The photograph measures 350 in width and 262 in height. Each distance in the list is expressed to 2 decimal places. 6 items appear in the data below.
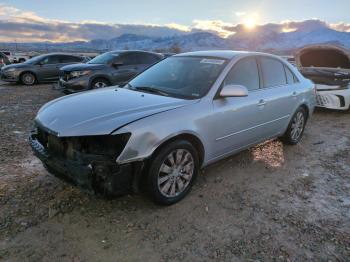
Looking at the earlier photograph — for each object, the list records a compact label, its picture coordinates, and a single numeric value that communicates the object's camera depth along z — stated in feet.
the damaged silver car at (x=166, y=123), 10.22
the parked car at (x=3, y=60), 63.62
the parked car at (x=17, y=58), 84.47
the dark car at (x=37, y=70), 44.88
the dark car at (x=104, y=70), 31.91
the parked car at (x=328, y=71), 27.84
